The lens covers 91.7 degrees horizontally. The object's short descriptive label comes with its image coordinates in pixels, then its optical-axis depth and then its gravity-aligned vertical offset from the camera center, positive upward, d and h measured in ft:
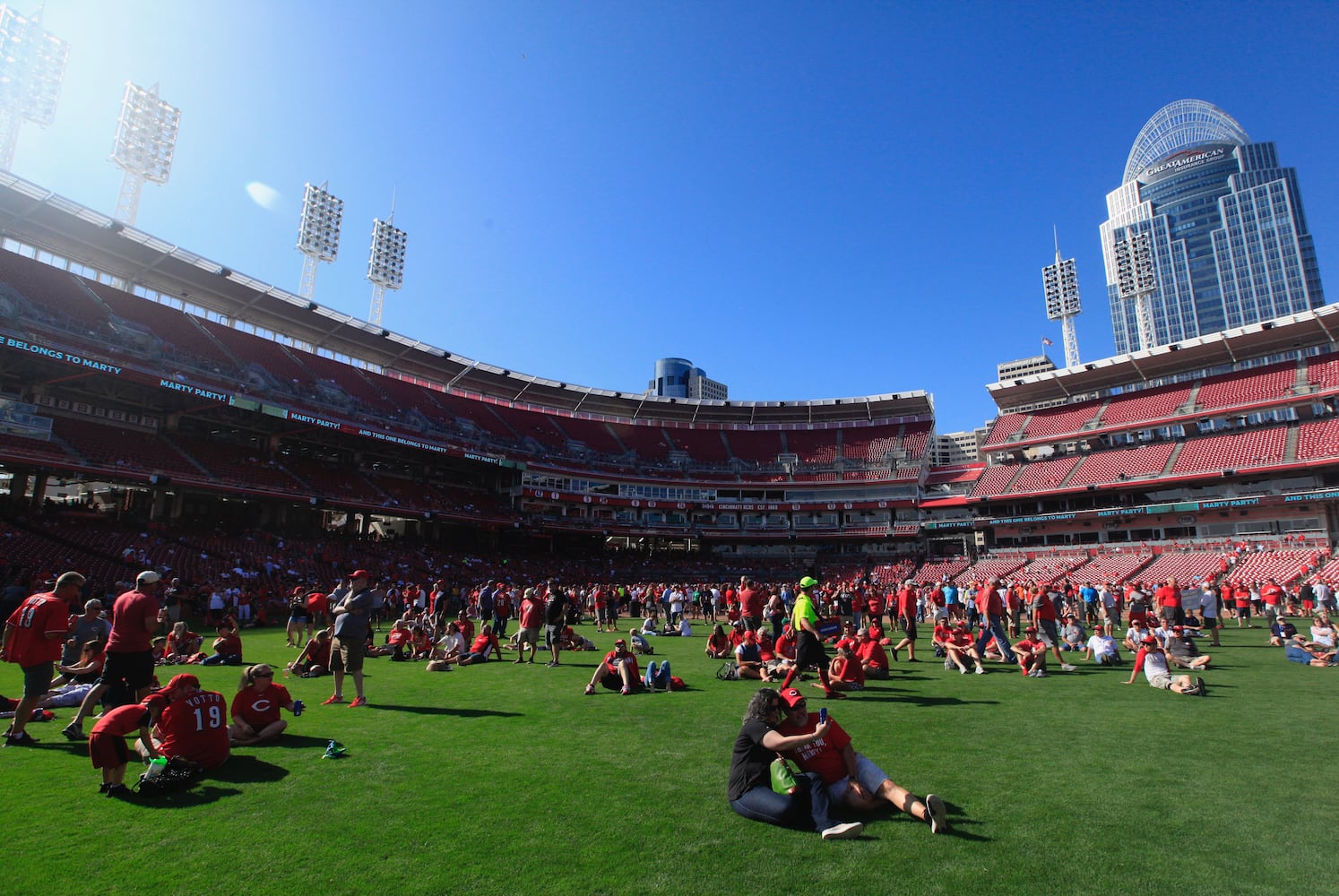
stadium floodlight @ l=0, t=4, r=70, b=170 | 124.57 +98.15
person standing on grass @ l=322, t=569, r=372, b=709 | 28.96 -1.91
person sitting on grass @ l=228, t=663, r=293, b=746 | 22.15 -4.23
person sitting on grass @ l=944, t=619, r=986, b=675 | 40.65 -3.50
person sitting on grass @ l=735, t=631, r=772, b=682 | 38.22 -4.21
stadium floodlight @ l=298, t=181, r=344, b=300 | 163.84 +88.40
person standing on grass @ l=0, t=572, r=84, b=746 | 21.20 -1.99
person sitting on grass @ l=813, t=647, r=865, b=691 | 33.42 -4.21
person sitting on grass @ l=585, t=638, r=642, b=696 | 34.14 -4.30
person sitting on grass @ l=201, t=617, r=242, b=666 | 41.55 -4.11
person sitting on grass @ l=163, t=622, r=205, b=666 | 41.34 -3.91
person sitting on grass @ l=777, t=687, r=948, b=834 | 16.08 -4.51
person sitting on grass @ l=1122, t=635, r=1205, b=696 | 31.42 -3.95
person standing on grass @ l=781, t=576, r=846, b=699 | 34.01 -2.61
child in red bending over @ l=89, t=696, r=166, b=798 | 16.90 -4.18
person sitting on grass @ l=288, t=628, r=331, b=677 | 37.99 -4.32
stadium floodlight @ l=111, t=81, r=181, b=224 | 135.74 +92.35
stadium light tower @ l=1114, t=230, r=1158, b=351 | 224.53 +114.17
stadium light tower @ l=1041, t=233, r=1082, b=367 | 233.35 +106.54
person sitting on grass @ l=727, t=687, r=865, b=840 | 15.48 -4.78
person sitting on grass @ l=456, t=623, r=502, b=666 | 45.19 -4.36
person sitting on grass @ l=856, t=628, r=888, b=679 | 37.35 -3.83
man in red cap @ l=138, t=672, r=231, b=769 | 18.60 -4.04
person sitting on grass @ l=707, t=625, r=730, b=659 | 49.39 -4.25
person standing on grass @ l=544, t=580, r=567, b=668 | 43.39 -2.02
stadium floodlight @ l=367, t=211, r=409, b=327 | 182.80 +89.89
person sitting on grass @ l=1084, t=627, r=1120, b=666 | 42.11 -3.61
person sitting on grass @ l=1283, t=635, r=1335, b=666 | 40.75 -3.58
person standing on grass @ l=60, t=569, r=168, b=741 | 22.13 -2.16
